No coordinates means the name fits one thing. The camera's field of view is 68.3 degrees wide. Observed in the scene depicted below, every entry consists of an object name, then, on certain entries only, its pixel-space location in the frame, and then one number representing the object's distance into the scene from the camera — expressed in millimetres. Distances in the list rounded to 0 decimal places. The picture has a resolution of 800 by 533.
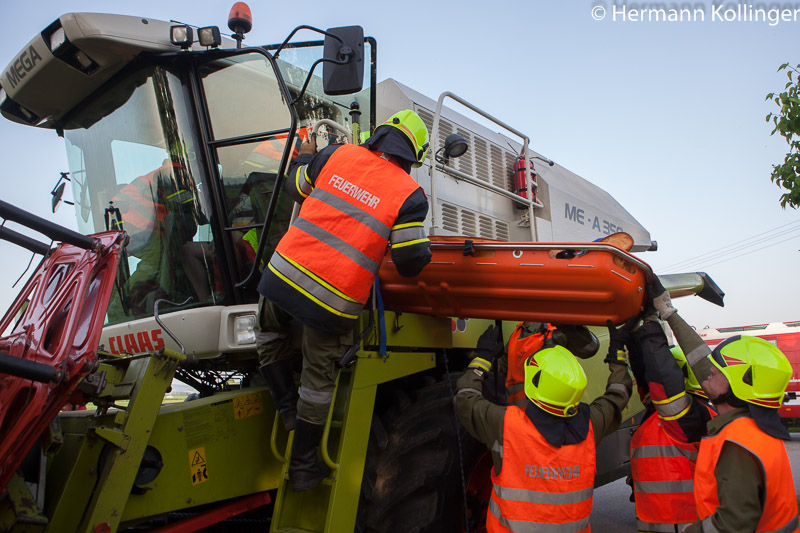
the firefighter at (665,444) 2988
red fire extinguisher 5020
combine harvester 2416
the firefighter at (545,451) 2553
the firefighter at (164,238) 3275
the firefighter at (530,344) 3326
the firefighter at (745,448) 2279
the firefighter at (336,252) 2555
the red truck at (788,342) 10336
